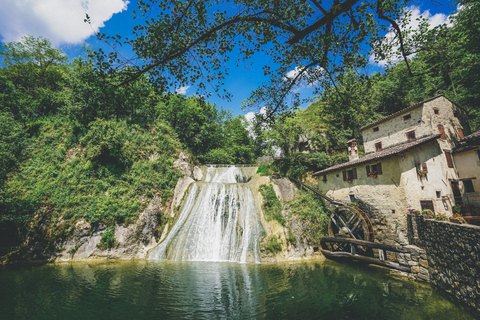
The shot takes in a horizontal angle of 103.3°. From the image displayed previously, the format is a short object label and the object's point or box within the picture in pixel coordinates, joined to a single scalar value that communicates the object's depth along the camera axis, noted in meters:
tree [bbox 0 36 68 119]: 25.42
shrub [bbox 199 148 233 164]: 36.28
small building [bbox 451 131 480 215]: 14.27
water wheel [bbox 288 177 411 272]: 13.08
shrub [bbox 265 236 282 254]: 15.20
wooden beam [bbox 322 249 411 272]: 11.32
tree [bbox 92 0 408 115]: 3.96
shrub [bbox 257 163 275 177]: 26.00
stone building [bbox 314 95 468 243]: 13.58
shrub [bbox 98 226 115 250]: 15.28
